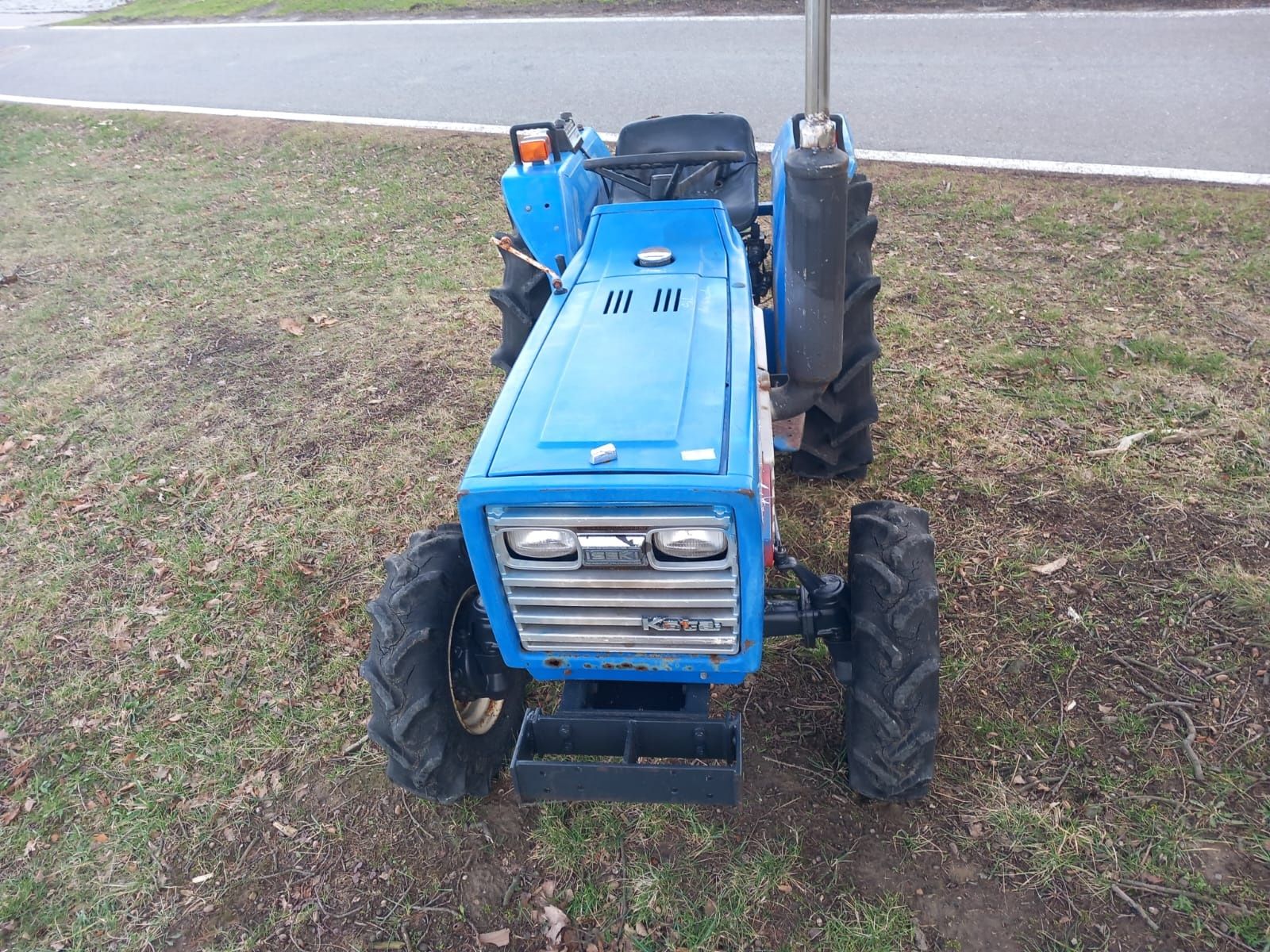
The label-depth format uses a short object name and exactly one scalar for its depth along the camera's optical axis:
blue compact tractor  2.33
